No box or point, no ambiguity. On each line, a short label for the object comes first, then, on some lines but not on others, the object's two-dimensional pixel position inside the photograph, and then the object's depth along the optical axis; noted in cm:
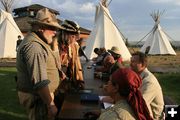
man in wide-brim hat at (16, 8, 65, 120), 135
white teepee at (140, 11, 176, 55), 1187
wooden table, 139
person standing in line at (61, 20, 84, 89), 203
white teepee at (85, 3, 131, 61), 882
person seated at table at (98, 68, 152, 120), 99
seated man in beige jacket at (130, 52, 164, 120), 164
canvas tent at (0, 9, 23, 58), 1013
